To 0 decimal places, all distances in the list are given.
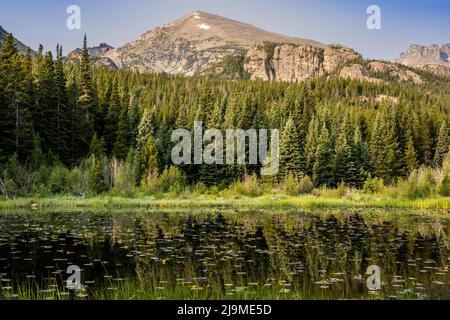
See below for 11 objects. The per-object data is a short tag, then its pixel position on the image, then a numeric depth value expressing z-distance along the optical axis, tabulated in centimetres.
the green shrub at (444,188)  4469
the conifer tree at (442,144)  7912
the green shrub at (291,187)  4850
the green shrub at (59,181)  3969
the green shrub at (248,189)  4891
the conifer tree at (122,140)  5906
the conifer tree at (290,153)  6138
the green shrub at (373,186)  5059
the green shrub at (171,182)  4559
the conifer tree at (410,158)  7400
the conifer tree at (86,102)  5697
